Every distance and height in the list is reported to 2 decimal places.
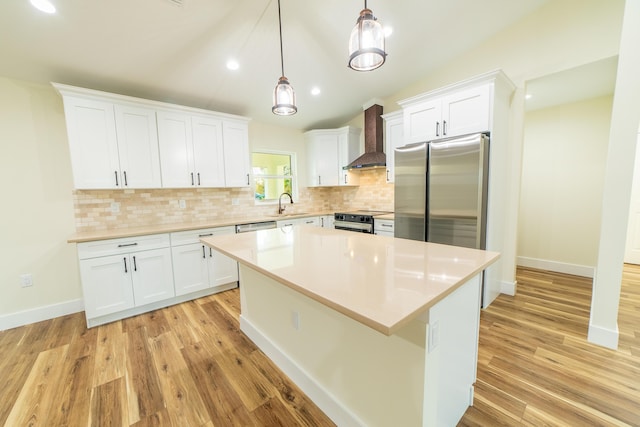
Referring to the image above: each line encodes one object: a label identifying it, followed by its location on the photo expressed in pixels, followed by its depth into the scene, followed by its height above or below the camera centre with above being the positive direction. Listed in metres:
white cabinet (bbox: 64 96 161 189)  2.53 +0.58
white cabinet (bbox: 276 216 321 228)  3.91 -0.45
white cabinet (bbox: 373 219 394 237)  3.44 -0.49
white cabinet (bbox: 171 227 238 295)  2.95 -0.85
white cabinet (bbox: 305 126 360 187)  4.44 +0.72
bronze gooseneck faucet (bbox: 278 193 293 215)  4.40 -0.21
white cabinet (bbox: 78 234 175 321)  2.46 -0.81
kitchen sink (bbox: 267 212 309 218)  3.97 -0.35
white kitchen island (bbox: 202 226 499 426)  0.95 -0.67
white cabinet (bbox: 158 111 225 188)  3.04 +0.60
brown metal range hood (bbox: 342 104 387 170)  3.93 +0.85
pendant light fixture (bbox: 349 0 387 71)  1.26 +0.81
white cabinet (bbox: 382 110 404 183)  3.59 +0.85
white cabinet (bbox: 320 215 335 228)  4.40 -0.49
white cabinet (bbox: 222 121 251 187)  3.52 +0.60
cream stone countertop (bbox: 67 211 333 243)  2.45 -0.37
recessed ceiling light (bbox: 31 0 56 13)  1.77 +1.41
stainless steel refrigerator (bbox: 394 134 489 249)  2.49 +0.02
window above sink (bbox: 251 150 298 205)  4.35 +0.35
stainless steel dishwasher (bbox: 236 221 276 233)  3.38 -0.45
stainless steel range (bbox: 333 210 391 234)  3.71 -0.44
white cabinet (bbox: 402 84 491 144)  2.51 +0.85
